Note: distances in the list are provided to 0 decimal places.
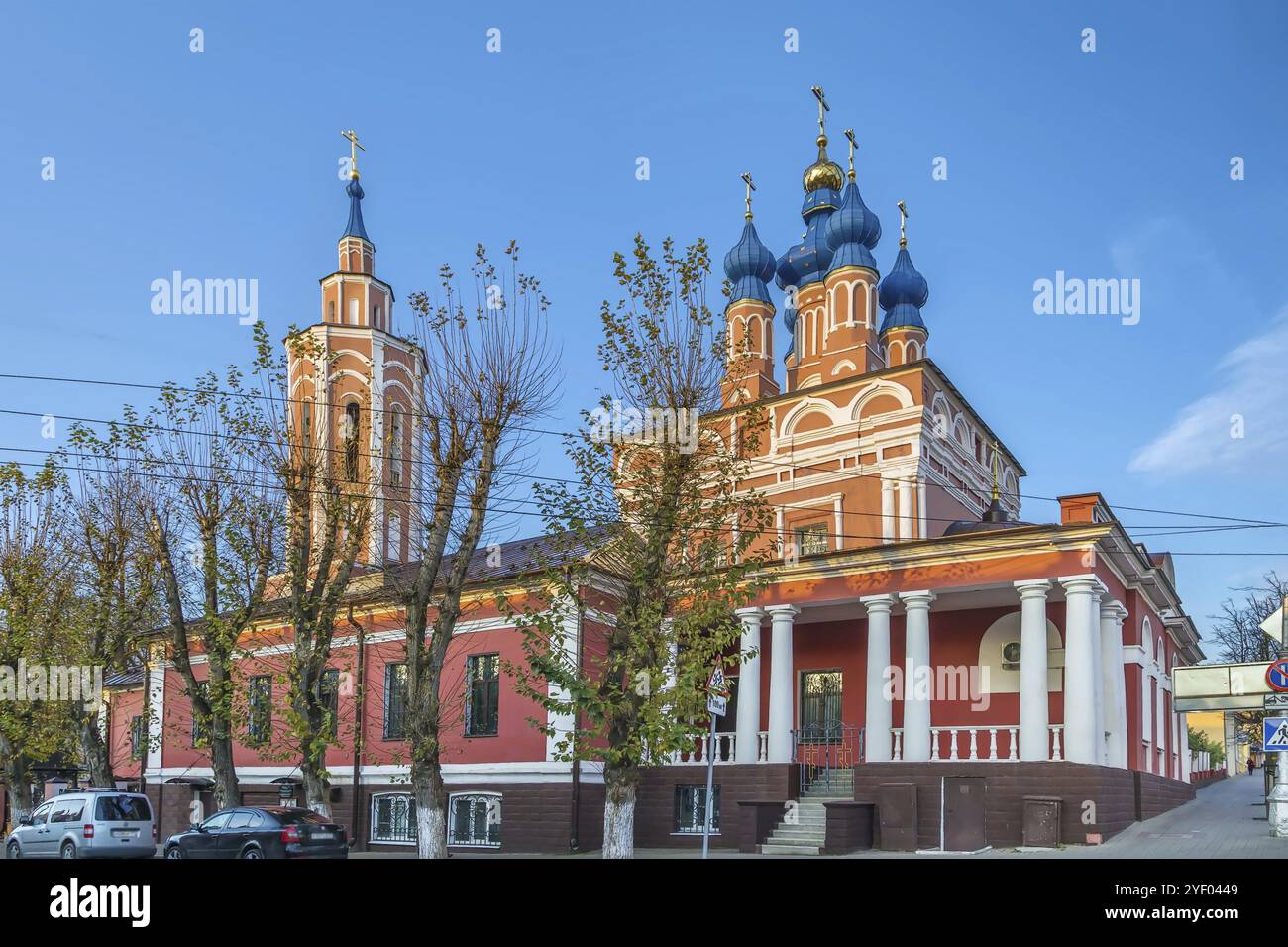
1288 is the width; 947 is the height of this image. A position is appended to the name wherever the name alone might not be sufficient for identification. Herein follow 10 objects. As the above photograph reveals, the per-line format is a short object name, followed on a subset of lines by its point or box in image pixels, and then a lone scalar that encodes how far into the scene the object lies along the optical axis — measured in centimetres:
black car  2083
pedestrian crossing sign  1833
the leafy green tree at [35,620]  2945
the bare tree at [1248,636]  5281
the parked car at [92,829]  2406
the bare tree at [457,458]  2108
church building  2269
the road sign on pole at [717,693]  1709
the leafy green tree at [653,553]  1884
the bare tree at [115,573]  2731
